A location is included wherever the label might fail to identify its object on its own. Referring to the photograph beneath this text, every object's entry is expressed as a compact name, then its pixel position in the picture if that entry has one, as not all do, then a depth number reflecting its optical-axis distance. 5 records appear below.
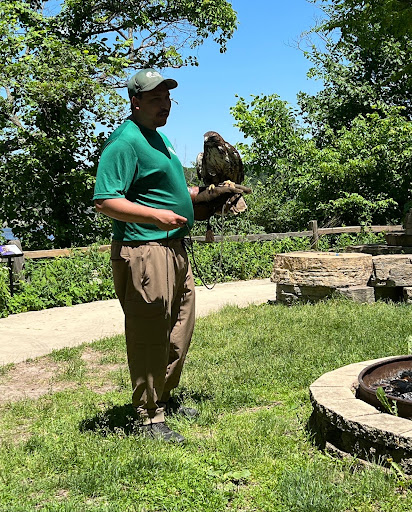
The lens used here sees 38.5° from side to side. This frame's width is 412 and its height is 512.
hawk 4.01
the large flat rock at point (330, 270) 8.73
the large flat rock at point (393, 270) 8.59
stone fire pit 3.12
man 3.50
